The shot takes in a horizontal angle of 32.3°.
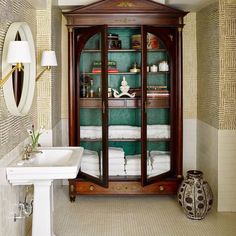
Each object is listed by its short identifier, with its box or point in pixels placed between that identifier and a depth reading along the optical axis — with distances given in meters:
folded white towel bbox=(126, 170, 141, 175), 4.32
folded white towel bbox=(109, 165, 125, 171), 4.31
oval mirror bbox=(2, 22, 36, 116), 2.69
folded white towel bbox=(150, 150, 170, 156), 4.37
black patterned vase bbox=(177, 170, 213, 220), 3.75
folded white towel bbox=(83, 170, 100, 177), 4.27
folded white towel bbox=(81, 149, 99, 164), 4.30
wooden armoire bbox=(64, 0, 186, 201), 4.12
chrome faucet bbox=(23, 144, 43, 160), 3.01
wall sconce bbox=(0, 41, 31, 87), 2.45
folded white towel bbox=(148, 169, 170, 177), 4.30
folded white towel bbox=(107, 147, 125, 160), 4.30
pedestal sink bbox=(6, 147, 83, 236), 2.71
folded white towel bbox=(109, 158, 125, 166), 4.31
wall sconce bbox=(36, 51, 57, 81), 3.63
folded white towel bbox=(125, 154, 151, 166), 4.32
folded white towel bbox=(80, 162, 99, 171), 4.29
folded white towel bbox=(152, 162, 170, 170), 4.33
